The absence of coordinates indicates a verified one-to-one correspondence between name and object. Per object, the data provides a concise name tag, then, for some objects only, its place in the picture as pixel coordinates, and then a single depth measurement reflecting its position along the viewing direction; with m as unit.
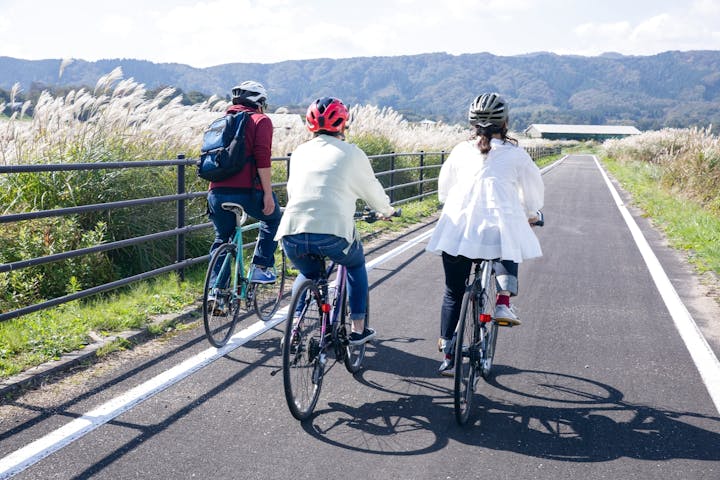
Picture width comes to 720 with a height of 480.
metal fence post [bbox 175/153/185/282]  7.01
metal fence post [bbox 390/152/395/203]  14.94
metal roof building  184.21
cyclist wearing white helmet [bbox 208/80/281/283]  5.41
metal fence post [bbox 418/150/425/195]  17.32
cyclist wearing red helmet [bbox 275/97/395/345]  4.13
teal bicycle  5.39
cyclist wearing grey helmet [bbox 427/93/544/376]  4.22
